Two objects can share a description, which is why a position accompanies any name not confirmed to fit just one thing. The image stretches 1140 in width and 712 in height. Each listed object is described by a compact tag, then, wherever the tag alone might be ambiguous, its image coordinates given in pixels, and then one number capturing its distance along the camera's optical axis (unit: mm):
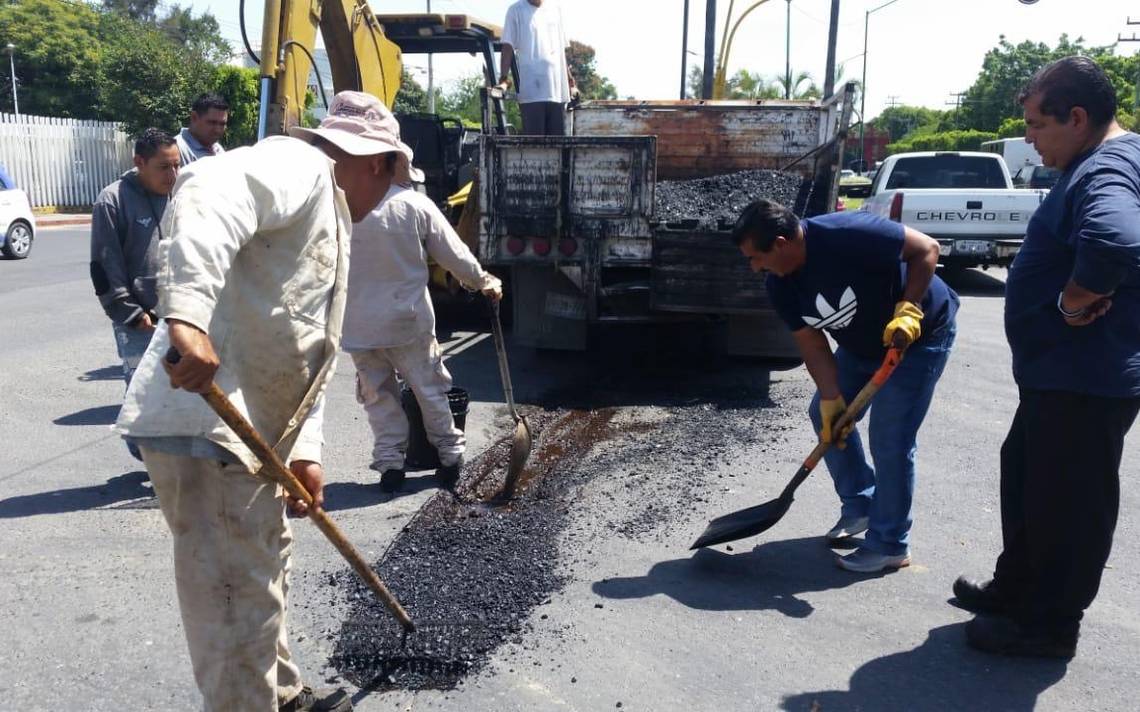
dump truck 6691
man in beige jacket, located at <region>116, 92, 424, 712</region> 2355
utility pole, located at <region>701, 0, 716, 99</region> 17172
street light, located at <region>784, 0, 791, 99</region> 36969
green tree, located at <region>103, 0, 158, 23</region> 65062
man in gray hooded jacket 4902
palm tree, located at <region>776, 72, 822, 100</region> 45075
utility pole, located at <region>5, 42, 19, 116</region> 32881
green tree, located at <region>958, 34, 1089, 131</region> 55219
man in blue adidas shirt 3824
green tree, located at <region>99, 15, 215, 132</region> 28281
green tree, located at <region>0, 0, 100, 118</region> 35219
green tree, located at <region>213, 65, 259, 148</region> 25688
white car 14445
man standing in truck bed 8523
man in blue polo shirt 3037
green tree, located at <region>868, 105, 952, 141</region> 82956
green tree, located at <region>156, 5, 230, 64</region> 35094
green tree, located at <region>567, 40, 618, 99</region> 52188
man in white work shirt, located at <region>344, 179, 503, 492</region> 4879
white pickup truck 11992
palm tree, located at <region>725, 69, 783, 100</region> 38719
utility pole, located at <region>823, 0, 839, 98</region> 17828
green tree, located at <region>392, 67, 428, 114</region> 33594
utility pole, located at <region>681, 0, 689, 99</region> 23922
